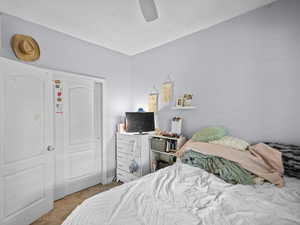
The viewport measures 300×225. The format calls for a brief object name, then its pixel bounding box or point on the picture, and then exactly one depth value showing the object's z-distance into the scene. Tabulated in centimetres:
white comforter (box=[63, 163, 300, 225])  97
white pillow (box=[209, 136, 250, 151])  177
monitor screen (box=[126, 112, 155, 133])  285
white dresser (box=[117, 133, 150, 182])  263
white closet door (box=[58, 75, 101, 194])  254
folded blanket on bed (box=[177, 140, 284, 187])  146
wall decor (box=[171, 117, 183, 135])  254
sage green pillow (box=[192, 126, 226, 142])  198
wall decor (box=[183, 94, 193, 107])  249
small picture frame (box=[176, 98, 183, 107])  258
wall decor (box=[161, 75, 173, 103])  278
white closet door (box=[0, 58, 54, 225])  168
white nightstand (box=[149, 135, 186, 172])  239
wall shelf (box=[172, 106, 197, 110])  239
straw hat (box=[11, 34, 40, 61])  197
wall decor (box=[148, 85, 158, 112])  302
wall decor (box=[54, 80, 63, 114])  239
